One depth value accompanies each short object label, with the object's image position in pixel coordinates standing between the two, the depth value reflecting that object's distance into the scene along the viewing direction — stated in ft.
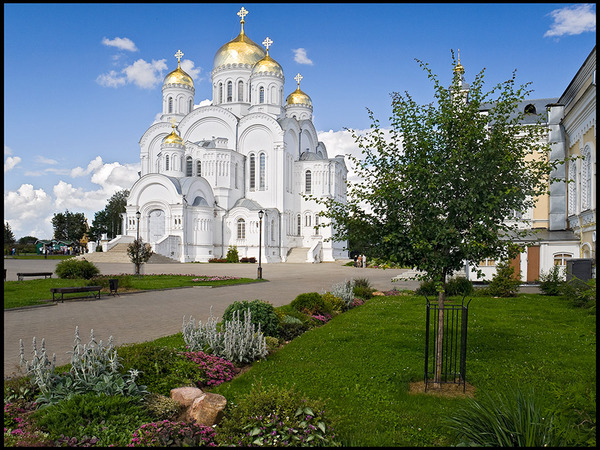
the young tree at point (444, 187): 21.29
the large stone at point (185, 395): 17.83
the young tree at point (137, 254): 84.17
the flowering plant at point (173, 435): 14.55
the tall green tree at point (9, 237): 204.81
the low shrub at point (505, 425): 13.15
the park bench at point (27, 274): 70.49
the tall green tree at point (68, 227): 255.29
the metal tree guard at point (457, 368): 20.70
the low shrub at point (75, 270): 73.92
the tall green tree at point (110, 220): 256.52
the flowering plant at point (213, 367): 21.84
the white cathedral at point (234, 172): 153.99
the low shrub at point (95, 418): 15.01
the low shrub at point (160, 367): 19.99
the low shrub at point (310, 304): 40.73
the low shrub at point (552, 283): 54.85
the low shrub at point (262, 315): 30.73
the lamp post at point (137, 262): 83.83
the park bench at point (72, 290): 48.88
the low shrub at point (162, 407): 16.93
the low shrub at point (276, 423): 14.80
